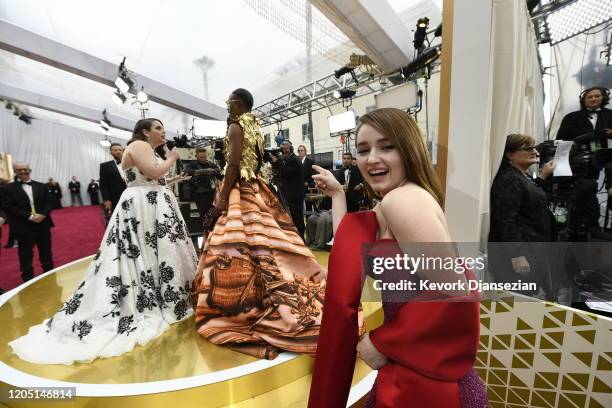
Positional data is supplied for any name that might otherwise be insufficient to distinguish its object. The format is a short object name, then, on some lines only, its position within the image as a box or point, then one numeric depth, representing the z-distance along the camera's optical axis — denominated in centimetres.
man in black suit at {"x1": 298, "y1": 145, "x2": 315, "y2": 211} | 538
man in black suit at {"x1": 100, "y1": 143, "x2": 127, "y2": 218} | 373
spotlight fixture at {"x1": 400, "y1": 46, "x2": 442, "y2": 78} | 438
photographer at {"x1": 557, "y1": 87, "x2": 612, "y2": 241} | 209
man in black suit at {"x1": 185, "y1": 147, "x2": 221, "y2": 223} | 508
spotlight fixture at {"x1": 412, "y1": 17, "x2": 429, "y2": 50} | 424
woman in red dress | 63
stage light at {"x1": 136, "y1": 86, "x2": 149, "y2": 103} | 585
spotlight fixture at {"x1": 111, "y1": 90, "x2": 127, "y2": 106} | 715
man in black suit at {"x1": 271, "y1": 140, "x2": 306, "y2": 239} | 417
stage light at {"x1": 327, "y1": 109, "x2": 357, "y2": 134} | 553
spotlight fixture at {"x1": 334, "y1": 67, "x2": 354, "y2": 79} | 593
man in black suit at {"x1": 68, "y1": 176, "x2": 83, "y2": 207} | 1622
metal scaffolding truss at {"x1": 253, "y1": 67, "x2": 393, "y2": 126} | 703
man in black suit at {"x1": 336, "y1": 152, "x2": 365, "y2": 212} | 412
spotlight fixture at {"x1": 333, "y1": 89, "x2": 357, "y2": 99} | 617
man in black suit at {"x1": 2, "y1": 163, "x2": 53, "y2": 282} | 333
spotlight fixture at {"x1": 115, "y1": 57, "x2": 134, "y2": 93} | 644
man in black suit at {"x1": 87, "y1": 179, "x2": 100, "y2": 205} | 1661
